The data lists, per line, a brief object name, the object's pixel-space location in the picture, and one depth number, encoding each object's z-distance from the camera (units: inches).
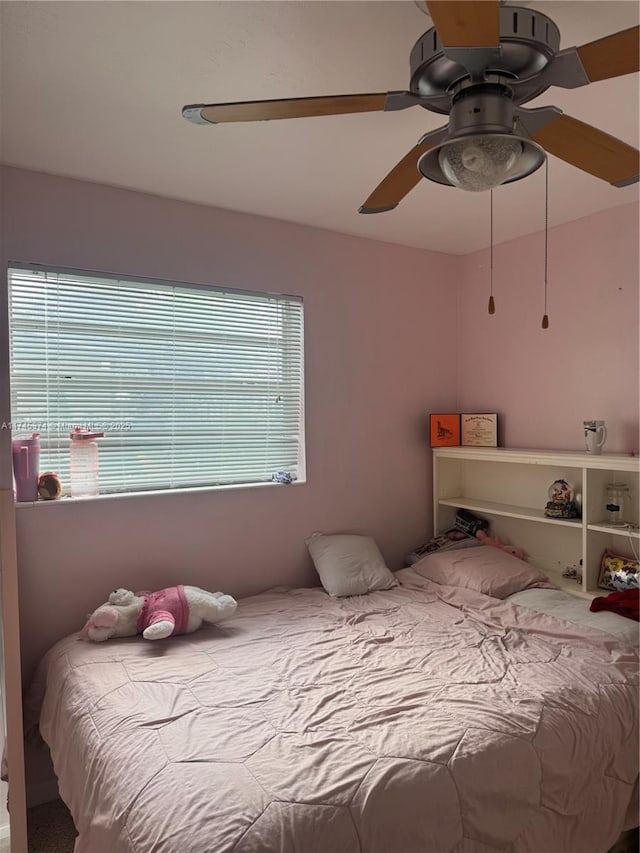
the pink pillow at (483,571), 108.0
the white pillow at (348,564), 110.2
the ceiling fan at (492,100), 43.1
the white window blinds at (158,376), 94.0
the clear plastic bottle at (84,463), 96.8
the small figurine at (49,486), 93.7
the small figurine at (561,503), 110.8
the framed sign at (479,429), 132.1
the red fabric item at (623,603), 93.5
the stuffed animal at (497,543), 123.3
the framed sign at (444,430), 134.7
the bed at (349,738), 52.2
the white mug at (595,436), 105.7
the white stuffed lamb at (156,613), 86.5
